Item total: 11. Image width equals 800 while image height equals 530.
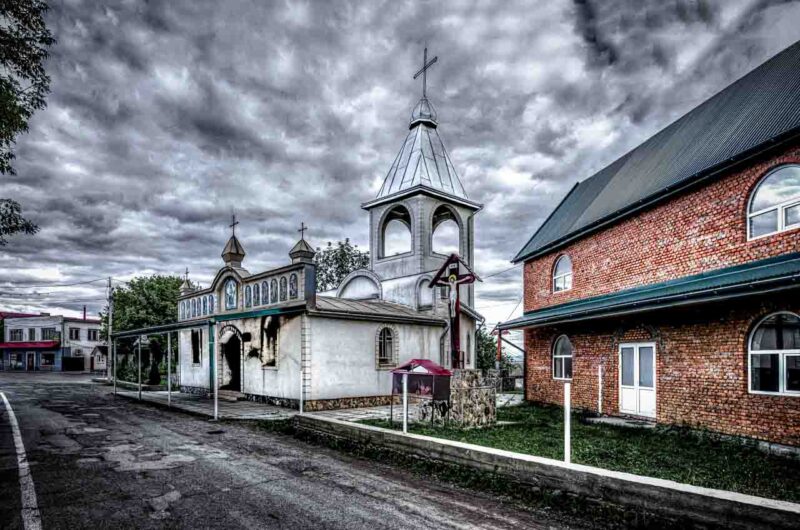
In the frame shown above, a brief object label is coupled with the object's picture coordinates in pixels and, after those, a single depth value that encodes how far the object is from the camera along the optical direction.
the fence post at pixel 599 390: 13.59
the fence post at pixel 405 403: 9.21
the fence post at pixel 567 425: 6.22
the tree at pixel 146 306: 36.81
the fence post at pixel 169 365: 16.95
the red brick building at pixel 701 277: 8.78
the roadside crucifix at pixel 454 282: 11.37
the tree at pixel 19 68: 9.84
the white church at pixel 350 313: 16.05
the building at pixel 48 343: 58.03
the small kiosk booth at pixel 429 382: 10.76
